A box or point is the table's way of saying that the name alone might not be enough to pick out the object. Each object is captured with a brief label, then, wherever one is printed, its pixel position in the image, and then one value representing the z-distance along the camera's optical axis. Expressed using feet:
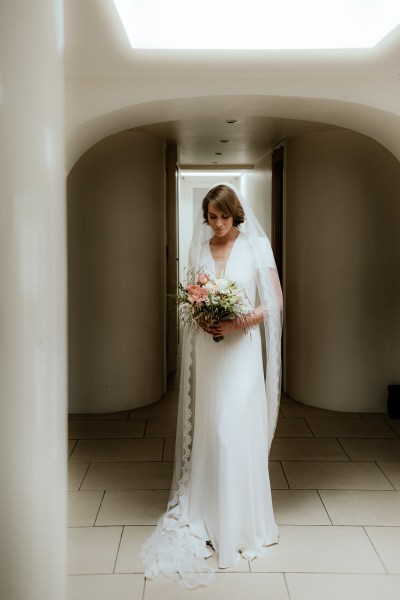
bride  11.53
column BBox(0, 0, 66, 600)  4.84
